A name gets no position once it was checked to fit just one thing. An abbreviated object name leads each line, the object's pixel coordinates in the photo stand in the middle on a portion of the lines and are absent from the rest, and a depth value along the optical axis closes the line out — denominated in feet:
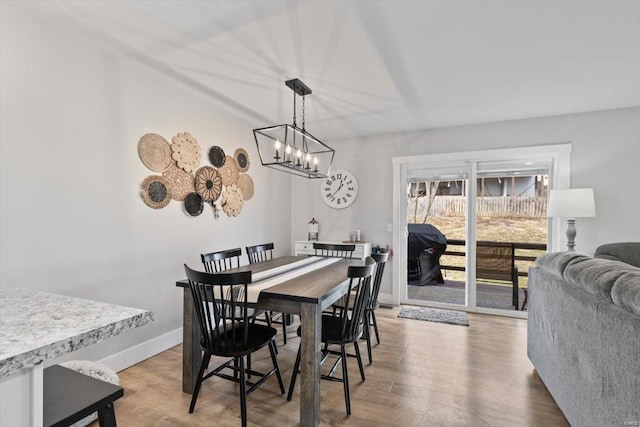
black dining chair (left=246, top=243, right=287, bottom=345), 9.95
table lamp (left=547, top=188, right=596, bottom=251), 10.29
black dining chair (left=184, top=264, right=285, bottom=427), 5.60
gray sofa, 3.90
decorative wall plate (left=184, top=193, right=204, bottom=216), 10.05
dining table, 5.95
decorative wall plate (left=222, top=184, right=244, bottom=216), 11.66
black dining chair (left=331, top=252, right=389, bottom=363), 8.12
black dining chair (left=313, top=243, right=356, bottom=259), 11.82
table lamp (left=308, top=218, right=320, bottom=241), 15.71
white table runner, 6.47
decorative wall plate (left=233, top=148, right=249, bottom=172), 12.32
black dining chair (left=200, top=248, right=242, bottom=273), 8.60
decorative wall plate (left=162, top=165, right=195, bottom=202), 9.52
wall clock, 15.31
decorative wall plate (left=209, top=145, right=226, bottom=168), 11.00
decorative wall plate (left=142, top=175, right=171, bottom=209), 8.82
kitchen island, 2.09
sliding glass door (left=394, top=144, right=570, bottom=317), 12.48
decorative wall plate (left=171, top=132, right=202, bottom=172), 9.62
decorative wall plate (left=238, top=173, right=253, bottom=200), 12.58
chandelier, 8.37
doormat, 11.94
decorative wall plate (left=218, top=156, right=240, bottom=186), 11.55
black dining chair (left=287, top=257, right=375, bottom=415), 6.41
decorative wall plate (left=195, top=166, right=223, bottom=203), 10.47
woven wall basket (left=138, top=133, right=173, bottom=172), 8.73
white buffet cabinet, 14.20
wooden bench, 2.61
